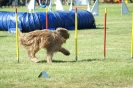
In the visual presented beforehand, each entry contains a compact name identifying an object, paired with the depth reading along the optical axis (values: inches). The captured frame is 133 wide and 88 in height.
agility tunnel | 886.4
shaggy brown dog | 451.8
